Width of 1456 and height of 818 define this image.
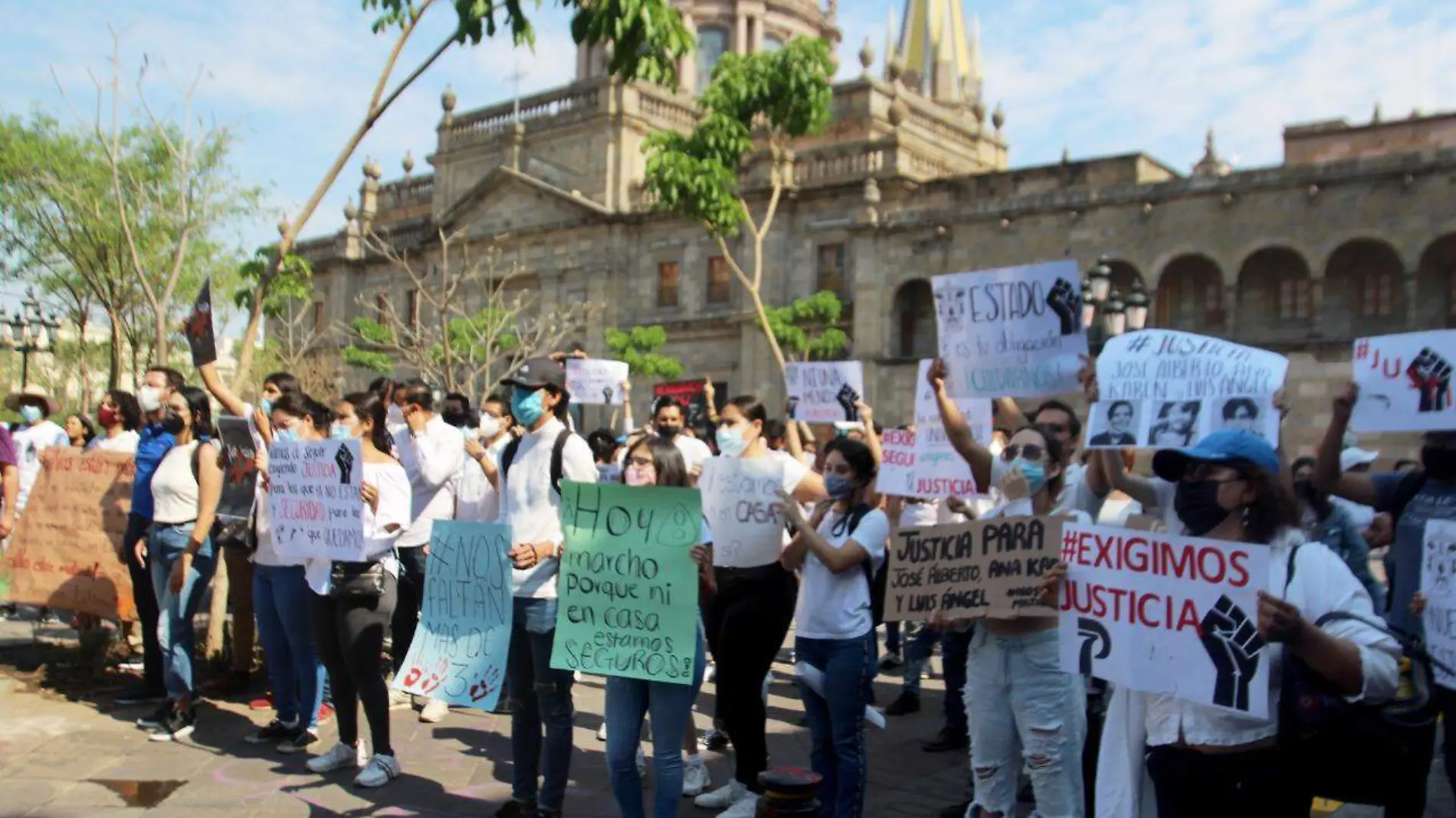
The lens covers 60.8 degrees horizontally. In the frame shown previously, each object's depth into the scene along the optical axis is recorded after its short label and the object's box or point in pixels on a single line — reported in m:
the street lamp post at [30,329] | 23.38
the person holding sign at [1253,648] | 3.34
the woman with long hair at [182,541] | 7.61
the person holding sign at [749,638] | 6.29
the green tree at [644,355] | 31.83
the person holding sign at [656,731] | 5.37
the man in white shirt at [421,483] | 7.91
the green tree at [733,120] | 22.89
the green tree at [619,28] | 7.11
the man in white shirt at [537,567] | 5.93
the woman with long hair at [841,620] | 5.73
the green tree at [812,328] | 29.17
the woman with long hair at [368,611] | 6.67
